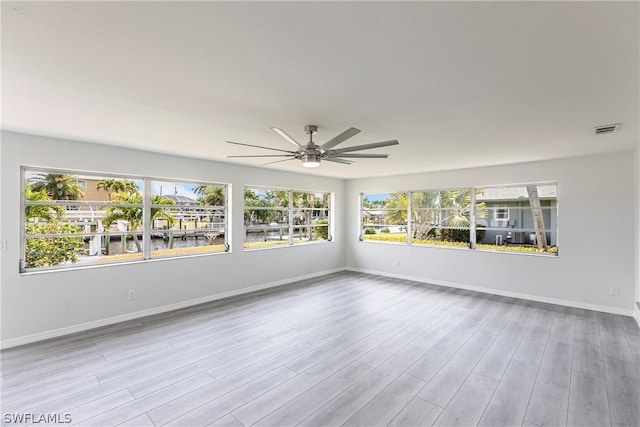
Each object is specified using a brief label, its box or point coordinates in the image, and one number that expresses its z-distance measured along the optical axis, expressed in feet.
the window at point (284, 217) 19.22
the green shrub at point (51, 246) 11.75
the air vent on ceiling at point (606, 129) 9.94
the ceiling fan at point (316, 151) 8.81
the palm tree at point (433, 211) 19.97
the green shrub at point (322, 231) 23.98
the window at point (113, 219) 11.94
